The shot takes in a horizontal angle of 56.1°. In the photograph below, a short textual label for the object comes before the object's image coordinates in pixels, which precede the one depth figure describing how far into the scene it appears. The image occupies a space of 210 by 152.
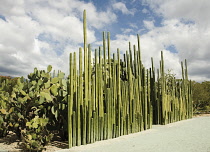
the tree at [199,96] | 13.84
